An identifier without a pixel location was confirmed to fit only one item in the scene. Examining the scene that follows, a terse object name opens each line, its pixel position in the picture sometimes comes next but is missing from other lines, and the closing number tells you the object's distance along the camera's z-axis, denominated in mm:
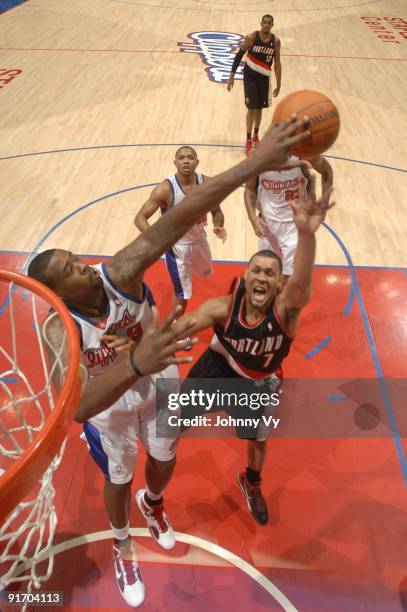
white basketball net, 2137
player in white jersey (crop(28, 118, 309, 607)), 1615
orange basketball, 2605
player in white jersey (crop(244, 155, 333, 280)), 3793
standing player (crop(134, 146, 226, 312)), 3719
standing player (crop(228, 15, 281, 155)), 6539
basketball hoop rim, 1393
